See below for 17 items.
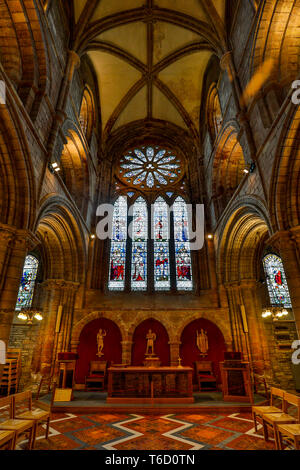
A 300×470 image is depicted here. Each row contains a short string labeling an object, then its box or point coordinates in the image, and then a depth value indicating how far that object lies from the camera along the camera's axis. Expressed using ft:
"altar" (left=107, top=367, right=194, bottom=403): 22.84
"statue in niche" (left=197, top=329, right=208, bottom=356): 33.27
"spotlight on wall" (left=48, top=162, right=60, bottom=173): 24.36
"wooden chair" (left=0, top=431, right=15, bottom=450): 9.90
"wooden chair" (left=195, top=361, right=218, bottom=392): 29.50
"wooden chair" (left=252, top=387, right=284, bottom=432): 13.82
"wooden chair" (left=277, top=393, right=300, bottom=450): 10.06
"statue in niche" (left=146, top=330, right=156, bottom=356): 31.12
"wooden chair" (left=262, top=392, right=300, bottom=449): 11.92
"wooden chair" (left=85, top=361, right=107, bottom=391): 29.04
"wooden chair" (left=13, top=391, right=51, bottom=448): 12.67
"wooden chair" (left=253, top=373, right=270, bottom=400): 27.04
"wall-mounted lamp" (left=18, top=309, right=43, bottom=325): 30.89
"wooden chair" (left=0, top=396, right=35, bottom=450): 10.82
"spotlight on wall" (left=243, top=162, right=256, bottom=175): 24.14
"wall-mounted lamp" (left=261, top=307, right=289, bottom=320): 31.55
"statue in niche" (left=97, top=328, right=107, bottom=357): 33.17
